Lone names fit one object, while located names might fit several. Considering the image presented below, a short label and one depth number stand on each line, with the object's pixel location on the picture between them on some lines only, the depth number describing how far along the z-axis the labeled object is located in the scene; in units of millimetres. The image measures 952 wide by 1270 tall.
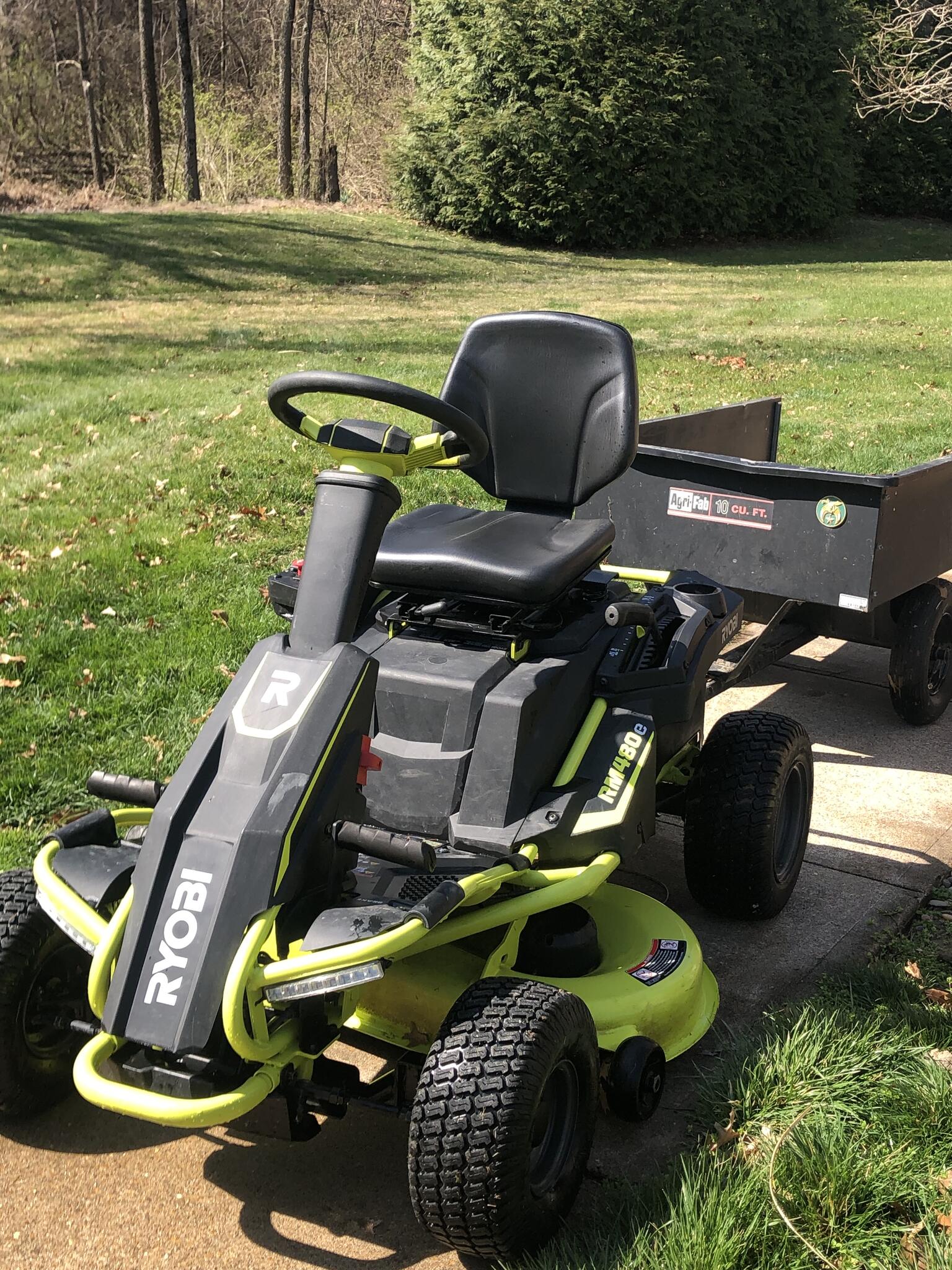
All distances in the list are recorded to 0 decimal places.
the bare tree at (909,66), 13414
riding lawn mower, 2225
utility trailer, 4543
